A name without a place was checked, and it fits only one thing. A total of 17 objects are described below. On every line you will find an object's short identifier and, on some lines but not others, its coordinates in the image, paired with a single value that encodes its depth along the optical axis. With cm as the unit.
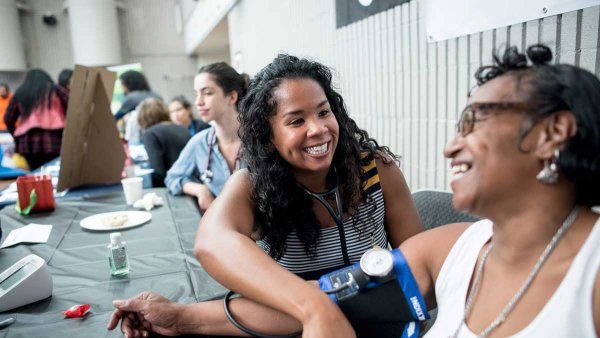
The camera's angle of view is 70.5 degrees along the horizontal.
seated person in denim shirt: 242
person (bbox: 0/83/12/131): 779
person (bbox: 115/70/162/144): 502
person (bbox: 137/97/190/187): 330
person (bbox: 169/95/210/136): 474
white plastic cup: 232
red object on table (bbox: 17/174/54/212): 214
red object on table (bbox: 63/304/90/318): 117
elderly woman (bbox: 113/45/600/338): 69
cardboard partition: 243
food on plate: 194
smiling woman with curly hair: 128
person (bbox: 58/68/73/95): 456
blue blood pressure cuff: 100
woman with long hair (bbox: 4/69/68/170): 376
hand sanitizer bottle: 140
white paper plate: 191
